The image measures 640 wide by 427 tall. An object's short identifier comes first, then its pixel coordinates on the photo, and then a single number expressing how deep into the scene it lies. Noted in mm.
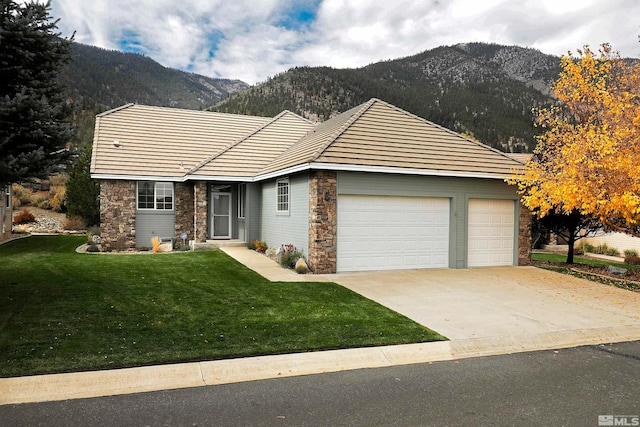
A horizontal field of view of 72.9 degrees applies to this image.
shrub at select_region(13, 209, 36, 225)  26344
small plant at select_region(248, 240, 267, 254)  15992
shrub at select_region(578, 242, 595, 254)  24828
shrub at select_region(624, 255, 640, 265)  19391
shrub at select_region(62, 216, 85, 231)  24473
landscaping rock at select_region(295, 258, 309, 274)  11820
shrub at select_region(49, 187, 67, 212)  30220
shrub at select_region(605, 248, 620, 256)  23880
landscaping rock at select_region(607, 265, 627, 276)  13414
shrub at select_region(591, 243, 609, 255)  24453
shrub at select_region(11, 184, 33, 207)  30956
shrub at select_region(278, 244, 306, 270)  12547
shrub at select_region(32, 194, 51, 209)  30859
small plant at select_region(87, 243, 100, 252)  16034
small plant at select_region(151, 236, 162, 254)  16206
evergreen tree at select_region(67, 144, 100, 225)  23266
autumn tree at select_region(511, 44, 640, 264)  10539
